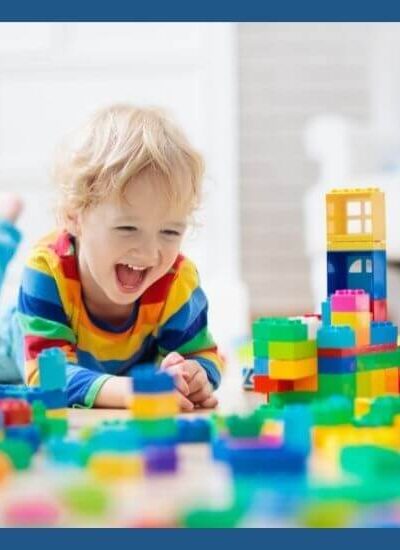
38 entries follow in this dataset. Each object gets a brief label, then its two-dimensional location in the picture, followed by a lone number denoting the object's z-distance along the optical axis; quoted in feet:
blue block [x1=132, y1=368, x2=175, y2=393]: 3.76
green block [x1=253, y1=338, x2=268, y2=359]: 4.40
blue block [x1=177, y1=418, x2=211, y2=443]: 3.95
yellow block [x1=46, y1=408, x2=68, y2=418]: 4.19
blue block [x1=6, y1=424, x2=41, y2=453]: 3.79
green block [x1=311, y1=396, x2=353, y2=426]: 4.03
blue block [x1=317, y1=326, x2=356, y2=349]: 4.45
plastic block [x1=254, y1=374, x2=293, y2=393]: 4.45
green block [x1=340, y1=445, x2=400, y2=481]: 3.51
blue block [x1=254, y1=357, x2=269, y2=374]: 4.43
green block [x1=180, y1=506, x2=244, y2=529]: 3.17
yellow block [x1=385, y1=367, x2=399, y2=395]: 4.74
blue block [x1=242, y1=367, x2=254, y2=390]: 5.64
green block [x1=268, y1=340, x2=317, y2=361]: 4.35
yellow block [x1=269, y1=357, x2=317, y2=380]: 4.36
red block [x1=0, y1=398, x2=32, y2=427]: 3.93
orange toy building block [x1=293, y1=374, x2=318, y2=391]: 4.47
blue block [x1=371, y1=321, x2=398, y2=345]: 4.67
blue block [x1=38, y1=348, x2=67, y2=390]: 4.15
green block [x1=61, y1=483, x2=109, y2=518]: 3.24
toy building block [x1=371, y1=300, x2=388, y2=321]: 4.87
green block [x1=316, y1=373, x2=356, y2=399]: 4.48
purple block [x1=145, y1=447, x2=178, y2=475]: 3.58
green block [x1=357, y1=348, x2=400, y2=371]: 4.58
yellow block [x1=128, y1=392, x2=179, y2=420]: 3.75
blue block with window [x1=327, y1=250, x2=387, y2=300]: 4.85
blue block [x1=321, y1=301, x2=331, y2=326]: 4.63
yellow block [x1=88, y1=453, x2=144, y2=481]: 3.53
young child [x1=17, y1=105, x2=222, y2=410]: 4.89
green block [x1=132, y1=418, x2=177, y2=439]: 3.74
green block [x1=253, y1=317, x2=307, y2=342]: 4.34
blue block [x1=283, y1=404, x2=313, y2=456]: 3.69
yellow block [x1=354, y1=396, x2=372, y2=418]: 4.21
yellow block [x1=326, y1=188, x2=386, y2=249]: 4.84
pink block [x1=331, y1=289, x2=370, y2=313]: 4.55
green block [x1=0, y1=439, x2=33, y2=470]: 3.64
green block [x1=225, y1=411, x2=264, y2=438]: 3.74
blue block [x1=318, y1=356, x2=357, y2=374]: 4.47
